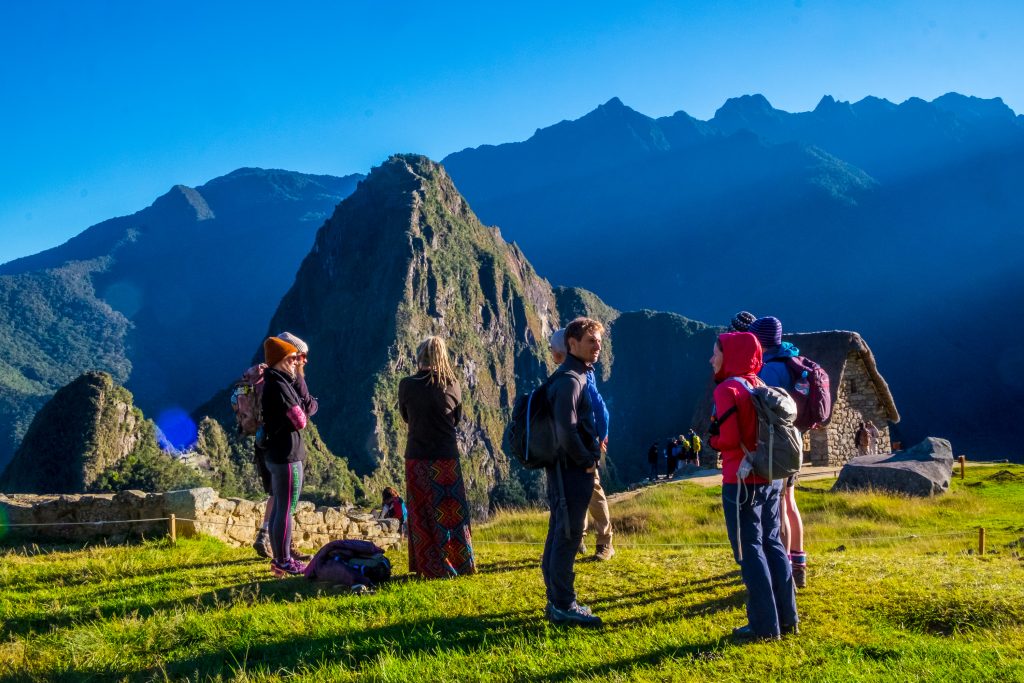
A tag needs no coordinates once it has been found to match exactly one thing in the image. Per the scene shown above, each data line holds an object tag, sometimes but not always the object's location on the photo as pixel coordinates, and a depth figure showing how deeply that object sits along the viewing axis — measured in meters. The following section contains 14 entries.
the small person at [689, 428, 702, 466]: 21.83
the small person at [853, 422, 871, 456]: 21.98
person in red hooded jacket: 4.03
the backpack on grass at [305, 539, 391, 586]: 5.49
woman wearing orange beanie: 5.78
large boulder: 12.96
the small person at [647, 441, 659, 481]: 22.76
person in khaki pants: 5.37
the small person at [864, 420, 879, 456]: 22.25
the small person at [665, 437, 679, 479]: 21.31
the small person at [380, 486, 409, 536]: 12.50
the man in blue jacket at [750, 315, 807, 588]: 5.24
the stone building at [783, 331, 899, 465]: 21.97
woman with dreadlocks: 5.80
